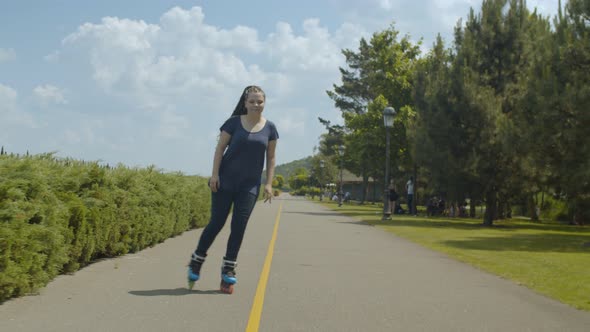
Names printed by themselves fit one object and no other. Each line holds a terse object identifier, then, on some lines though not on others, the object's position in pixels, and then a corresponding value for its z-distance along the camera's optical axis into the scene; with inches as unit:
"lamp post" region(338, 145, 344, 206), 1878.2
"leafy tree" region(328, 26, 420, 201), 1589.6
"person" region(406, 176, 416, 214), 1413.6
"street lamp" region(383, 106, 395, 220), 1099.9
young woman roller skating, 279.1
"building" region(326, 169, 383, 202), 3602.4
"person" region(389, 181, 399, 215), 1338.3
